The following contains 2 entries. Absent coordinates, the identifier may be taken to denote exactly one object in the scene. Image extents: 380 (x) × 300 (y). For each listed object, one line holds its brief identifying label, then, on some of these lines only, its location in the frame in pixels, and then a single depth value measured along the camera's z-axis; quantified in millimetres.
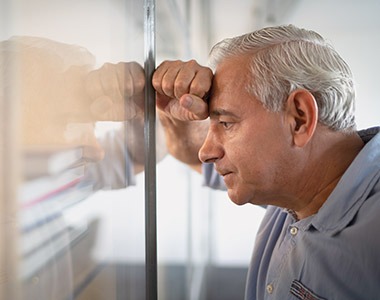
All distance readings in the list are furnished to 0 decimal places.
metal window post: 794
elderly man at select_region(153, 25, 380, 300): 711
